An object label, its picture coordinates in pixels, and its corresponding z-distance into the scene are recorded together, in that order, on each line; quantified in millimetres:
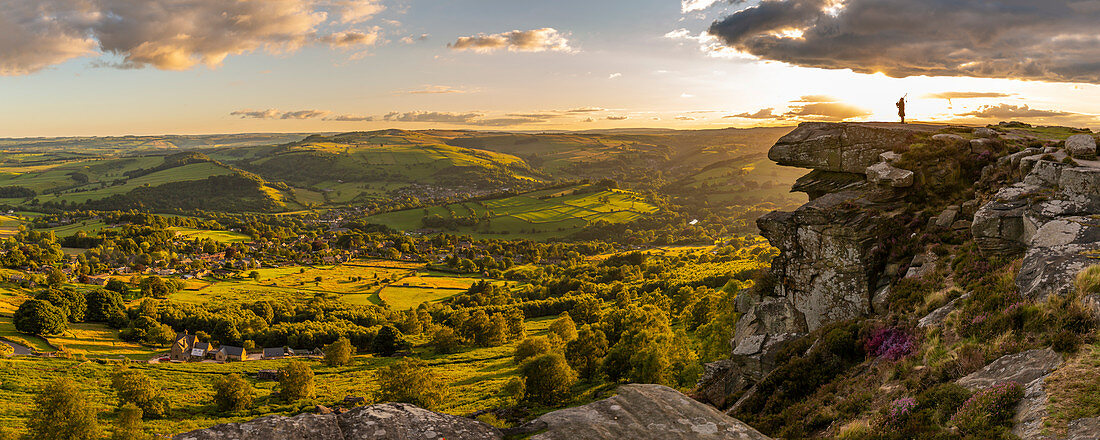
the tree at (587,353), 72000
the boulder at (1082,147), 23672
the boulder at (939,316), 20000
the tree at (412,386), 64438
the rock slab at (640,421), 14695
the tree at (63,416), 56969
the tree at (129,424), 57625
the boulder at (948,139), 30141
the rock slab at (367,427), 12547
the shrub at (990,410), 13359
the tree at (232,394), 71931
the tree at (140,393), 69294
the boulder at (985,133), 30766
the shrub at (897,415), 15555
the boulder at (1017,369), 14180
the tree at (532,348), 80794
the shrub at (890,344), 19844
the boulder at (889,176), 28984
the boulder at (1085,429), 11352
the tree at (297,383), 75812
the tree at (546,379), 62031
